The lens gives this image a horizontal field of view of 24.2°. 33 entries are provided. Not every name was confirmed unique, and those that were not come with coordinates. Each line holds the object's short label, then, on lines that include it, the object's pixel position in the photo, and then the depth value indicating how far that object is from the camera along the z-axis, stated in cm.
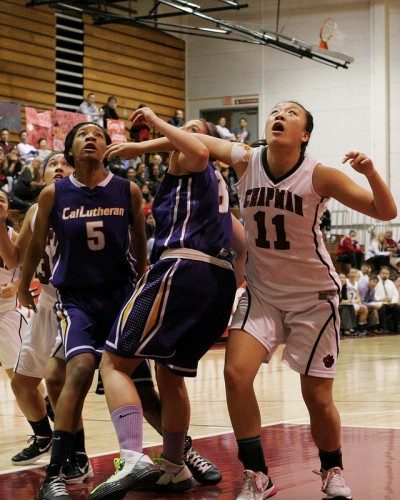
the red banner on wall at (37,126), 1806
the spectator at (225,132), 2225
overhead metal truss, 1945
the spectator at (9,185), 1510
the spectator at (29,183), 1520
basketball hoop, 2419
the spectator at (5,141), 1666
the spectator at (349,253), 2020
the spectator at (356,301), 1744
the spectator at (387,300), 1838
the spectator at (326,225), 2195
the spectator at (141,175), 1859
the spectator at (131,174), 1850
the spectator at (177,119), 2222
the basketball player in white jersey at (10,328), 654
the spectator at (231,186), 2104
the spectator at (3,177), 1566
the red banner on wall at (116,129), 1984
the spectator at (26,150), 1681
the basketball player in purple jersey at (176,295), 403
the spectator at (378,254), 2103
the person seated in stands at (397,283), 1934
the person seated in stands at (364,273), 1820
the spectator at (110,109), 2034
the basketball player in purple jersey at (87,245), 446
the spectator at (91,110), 1991
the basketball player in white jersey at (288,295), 414
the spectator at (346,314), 1706
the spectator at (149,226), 1612
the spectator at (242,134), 2272
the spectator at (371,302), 1812
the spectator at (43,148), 1708
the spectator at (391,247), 2163
